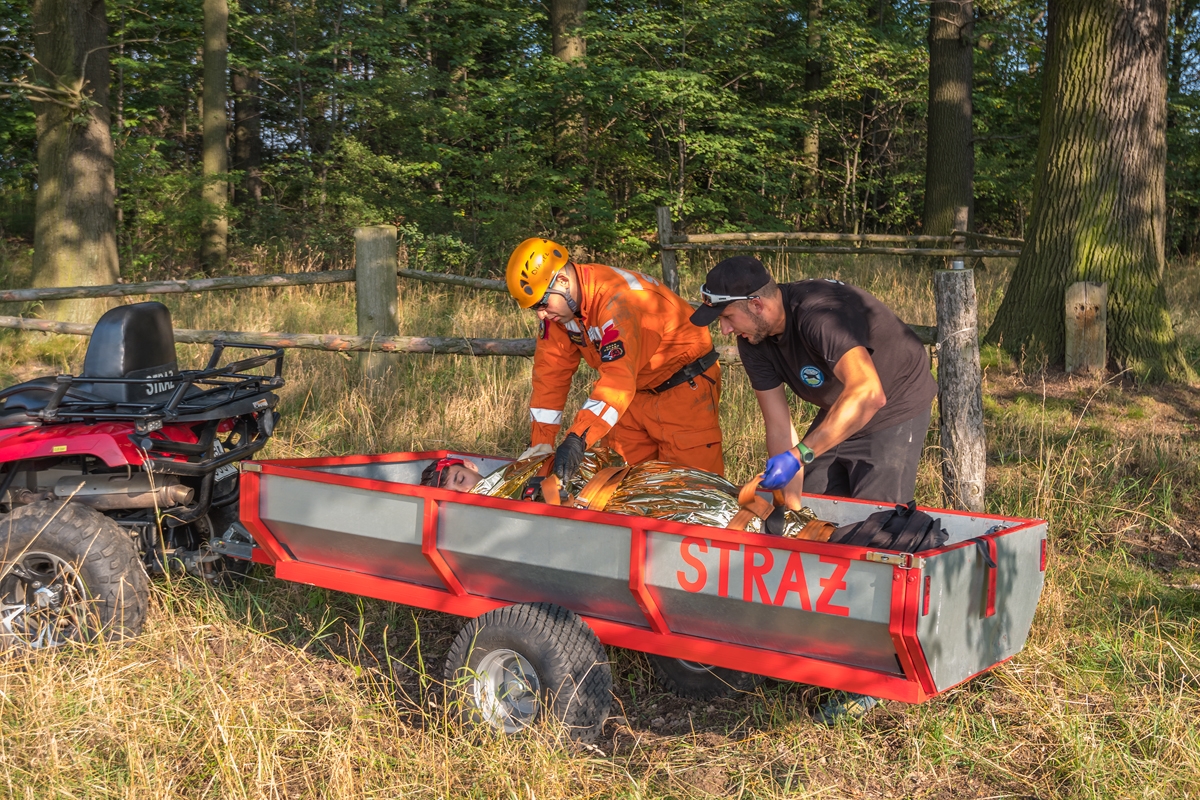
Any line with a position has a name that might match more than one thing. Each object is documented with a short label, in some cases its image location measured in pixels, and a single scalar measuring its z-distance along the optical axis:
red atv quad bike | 4.16
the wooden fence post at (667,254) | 9.67
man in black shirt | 3.70
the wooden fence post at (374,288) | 7.49
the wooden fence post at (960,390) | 4.89
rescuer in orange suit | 4.24
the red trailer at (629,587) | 2.85
